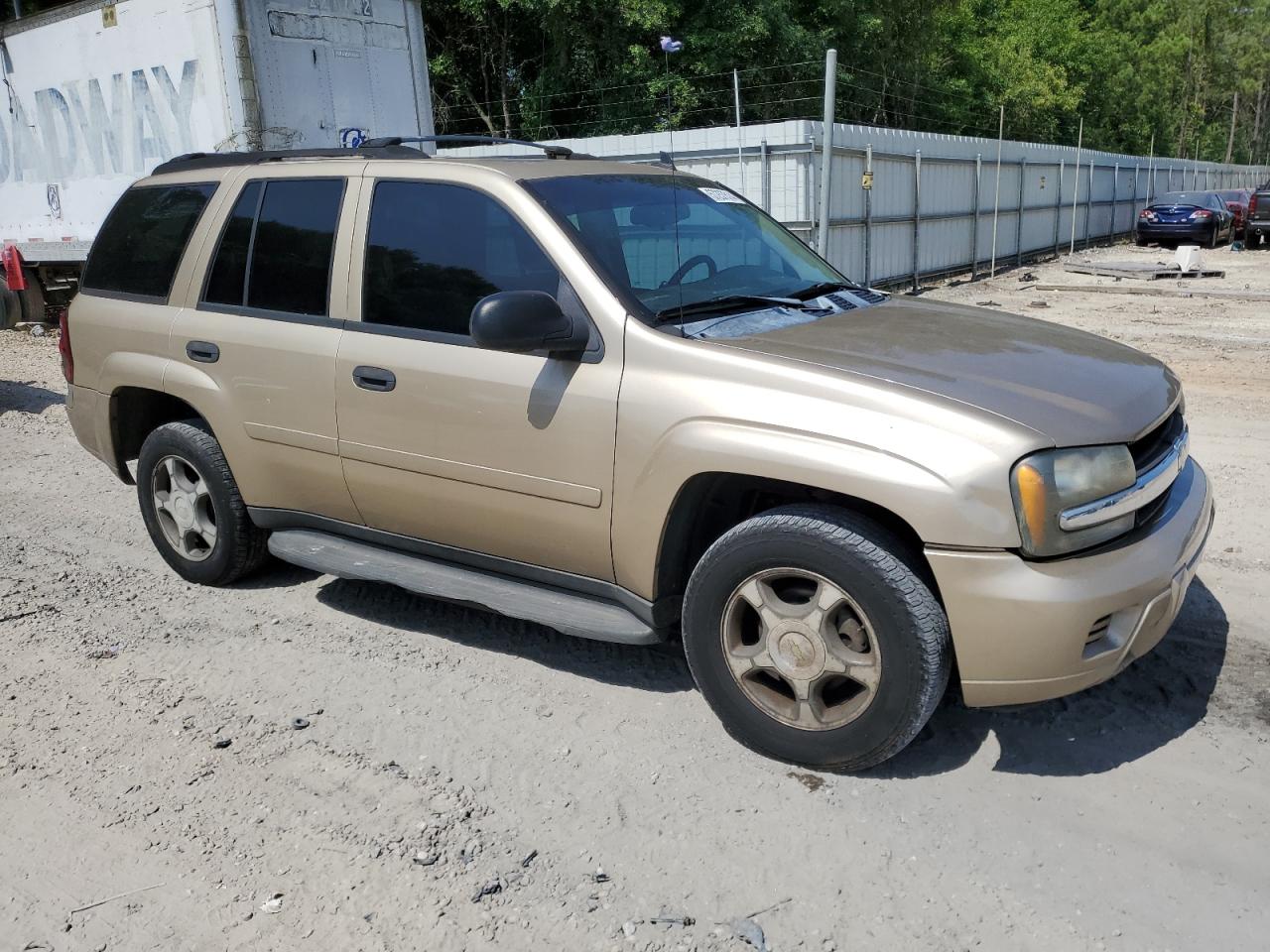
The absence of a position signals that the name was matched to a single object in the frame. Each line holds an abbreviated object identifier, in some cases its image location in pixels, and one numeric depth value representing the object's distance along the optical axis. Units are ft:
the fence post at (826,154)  39.40
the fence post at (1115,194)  101.79
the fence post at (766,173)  48.62
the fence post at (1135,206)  109.91
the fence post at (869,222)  53.16
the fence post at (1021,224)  75.66
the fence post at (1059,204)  84.94
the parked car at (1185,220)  88.58
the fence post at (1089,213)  93.72
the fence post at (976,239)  67.51
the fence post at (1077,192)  89.15
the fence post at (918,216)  58.75
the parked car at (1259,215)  89.04
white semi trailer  31.78
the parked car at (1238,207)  97.13
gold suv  10.03
